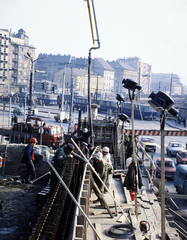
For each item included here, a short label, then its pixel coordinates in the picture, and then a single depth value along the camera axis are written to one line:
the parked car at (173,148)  26.05
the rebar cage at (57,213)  4.80
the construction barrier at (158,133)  17.86
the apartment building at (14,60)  94.56
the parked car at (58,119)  44.00
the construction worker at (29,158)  10.67
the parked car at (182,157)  21.00
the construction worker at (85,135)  15.00
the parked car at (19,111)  49.47
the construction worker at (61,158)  7.92
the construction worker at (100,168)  8.36
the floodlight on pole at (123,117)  16.00
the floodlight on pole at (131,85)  7.10
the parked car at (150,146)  27.33
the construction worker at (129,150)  11.98
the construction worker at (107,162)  9.04
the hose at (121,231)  6.22
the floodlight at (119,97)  16.14
